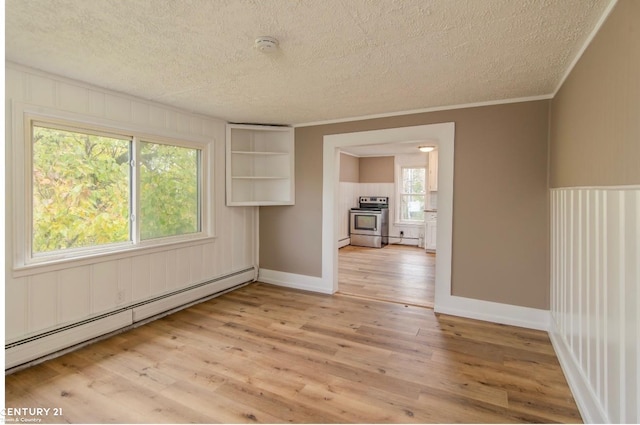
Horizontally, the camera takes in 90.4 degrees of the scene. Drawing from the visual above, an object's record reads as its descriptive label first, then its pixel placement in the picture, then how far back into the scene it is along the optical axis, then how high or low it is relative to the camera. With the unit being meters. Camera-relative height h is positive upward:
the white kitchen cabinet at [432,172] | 7.20 +0.81
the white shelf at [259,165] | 4.34 +0.61
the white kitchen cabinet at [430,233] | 7.12 -0.58
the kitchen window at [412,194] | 8.02 +0.34
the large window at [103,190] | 2.59 +0.16
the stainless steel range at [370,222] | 7.74 -0.37
